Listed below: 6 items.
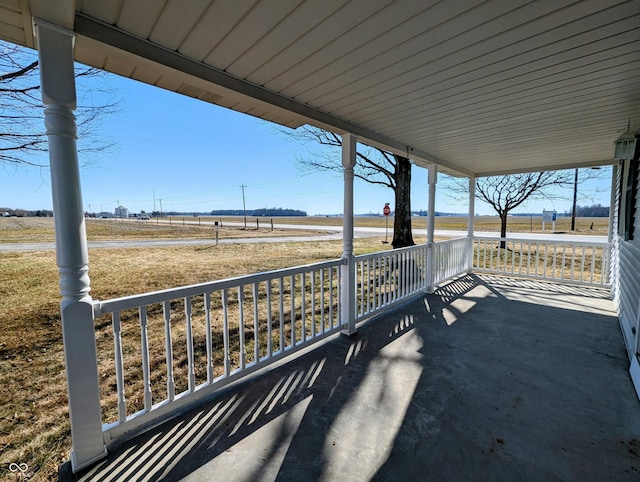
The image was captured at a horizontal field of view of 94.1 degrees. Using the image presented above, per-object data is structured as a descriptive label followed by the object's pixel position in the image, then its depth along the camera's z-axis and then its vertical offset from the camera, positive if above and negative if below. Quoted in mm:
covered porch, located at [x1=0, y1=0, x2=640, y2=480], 1540 -616
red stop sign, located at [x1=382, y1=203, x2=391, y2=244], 13142 +293
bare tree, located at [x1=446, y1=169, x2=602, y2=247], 10176 +975
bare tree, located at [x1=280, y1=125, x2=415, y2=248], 8109 +1521
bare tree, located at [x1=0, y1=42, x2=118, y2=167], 3967 +1731
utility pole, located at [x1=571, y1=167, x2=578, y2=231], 10856 +996
